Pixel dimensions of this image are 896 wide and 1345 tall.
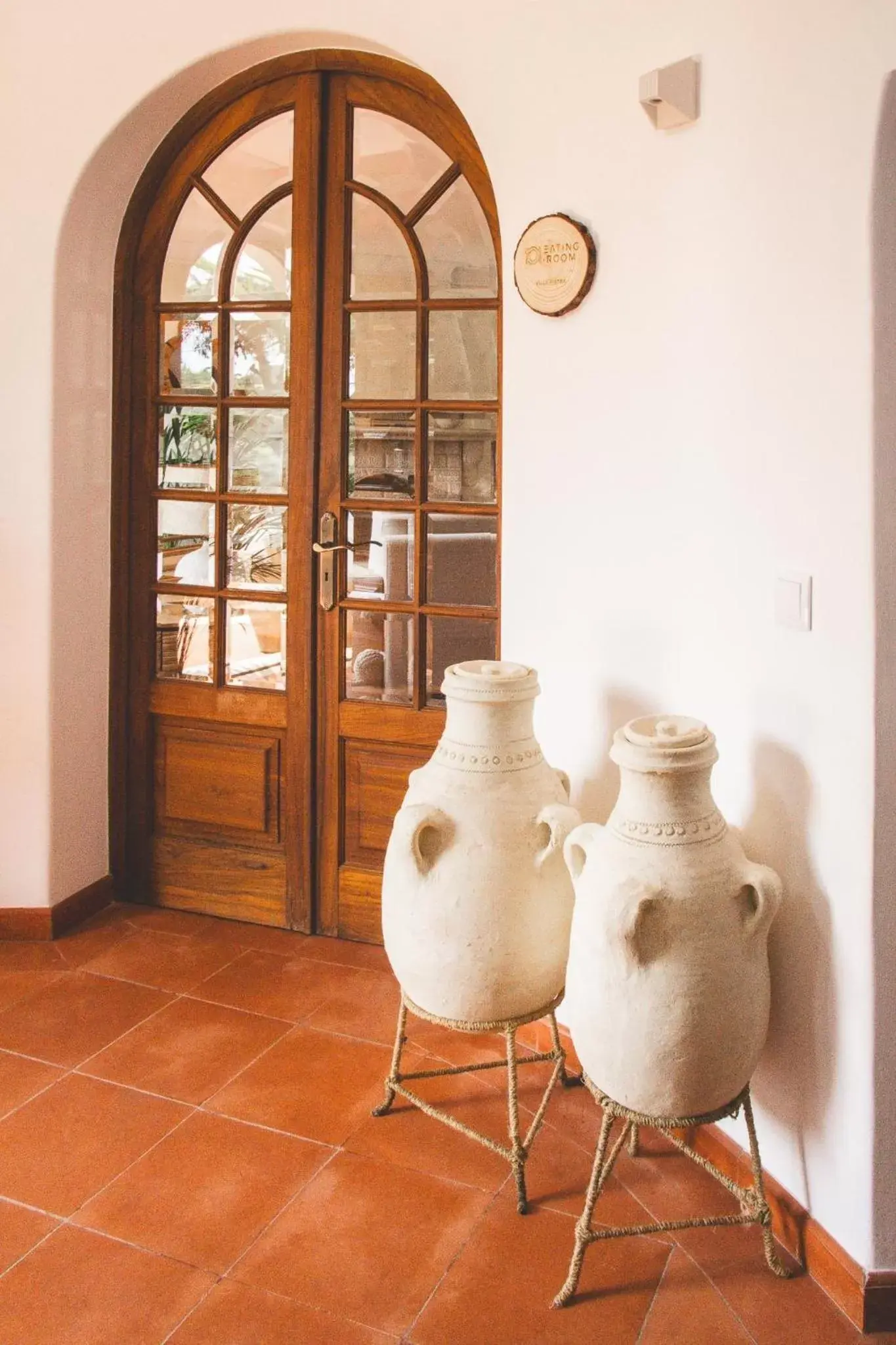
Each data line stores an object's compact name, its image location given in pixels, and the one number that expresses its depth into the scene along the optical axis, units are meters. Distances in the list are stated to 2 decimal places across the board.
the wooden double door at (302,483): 3.22
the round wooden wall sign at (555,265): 2.61
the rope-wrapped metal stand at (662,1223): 2.08
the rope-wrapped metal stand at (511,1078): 2.34
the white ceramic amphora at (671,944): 2.01
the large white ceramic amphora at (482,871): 2.32
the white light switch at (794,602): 2.04
